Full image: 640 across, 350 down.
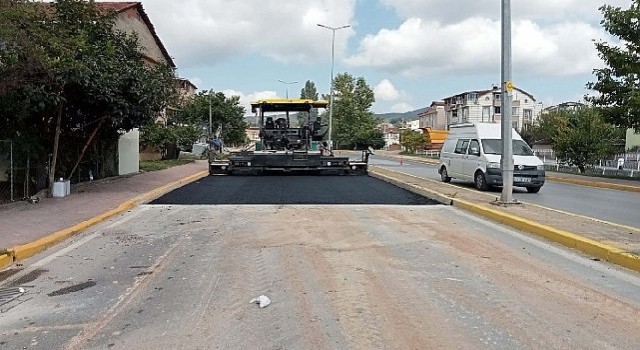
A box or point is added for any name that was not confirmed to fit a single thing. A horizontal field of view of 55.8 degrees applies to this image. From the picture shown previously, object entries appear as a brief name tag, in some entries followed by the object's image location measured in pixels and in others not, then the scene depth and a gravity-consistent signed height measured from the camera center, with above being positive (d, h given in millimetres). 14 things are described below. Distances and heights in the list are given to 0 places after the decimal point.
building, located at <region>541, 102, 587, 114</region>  82156 +6841
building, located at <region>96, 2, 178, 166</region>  22812 +7472
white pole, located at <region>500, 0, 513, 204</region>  12820 +1031
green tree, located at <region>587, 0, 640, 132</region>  23016 +3239
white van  18047 -203
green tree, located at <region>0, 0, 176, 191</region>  12156 +1576
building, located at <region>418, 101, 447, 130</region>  114300 +6964
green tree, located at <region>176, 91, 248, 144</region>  50094 +3079
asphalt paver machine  23141 +104
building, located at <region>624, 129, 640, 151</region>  48125 +1089
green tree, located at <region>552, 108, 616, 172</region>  29859 +570
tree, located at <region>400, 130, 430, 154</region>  73688 +1419
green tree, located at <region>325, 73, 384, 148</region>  82375 +5508
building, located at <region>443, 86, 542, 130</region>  95312 +7362
